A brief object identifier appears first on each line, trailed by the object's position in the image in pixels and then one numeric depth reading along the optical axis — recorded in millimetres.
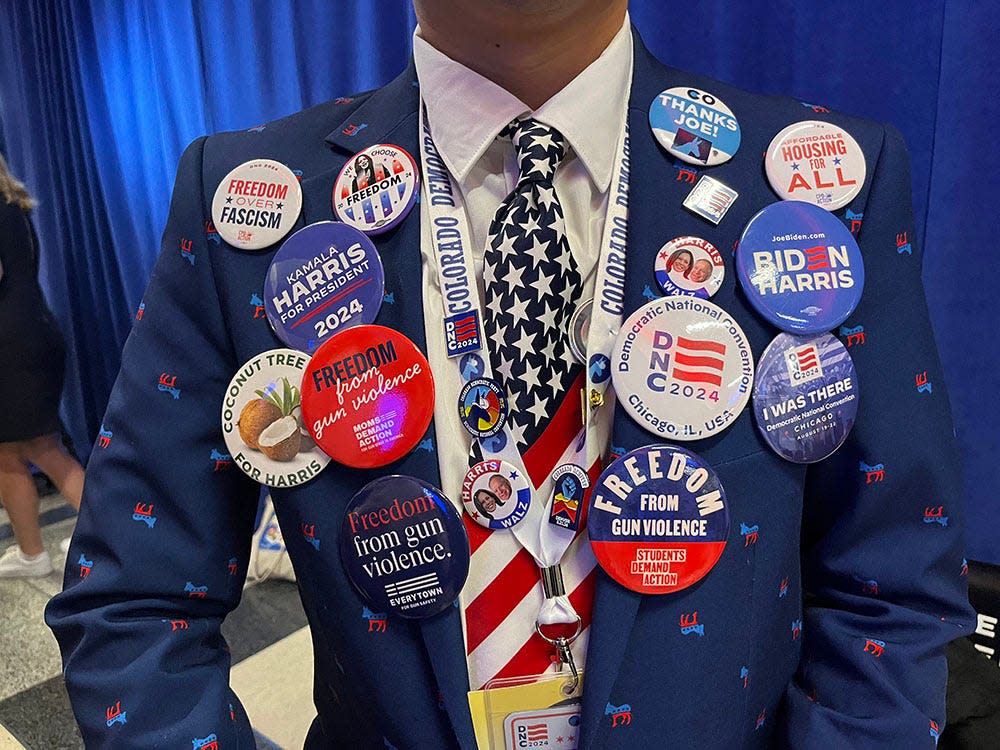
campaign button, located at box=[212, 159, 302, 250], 655
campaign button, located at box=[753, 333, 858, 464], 604
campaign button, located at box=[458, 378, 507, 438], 622
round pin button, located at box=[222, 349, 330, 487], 634
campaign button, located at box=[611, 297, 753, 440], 604
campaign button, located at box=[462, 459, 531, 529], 614
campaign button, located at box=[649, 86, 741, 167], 653
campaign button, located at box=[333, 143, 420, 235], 656
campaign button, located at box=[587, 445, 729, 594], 594
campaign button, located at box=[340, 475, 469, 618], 605
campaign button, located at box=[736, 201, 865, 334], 604
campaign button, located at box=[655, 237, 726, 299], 623
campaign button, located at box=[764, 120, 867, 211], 630
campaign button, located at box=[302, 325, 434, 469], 619
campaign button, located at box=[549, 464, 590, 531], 617
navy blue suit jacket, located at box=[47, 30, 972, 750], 613
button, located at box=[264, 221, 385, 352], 646
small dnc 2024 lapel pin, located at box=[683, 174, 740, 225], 639
